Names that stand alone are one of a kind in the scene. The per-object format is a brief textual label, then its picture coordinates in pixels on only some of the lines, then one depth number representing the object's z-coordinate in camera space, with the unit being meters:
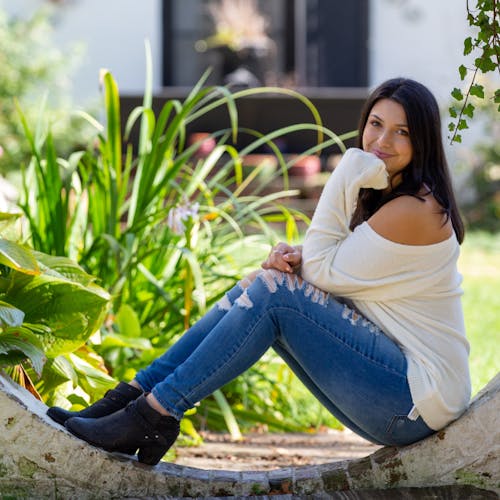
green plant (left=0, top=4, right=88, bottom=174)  15.40
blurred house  17.66
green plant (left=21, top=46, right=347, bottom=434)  6.03
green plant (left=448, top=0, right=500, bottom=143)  4.02
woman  4.04
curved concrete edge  3.99
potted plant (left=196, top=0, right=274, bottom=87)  18.08
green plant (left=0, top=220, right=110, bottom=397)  4.55
